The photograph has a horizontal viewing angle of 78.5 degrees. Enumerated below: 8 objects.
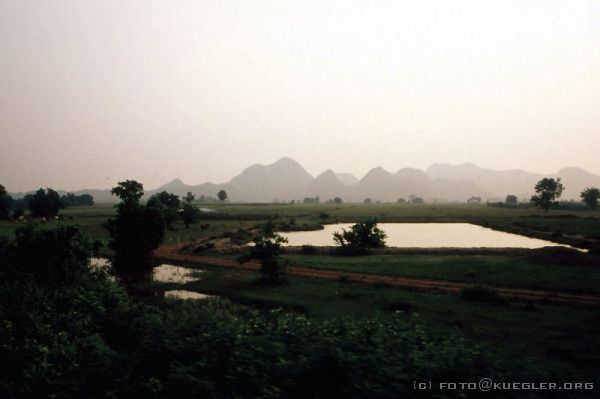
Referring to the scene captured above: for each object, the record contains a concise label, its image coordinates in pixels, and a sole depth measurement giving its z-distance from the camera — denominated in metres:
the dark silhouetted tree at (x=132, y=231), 34.09
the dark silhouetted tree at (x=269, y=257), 34.28
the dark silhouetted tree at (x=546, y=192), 125.31
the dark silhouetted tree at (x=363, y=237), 52.78
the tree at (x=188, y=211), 82.56
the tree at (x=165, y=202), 36.31
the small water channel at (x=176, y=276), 31.82
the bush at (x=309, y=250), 52.19
